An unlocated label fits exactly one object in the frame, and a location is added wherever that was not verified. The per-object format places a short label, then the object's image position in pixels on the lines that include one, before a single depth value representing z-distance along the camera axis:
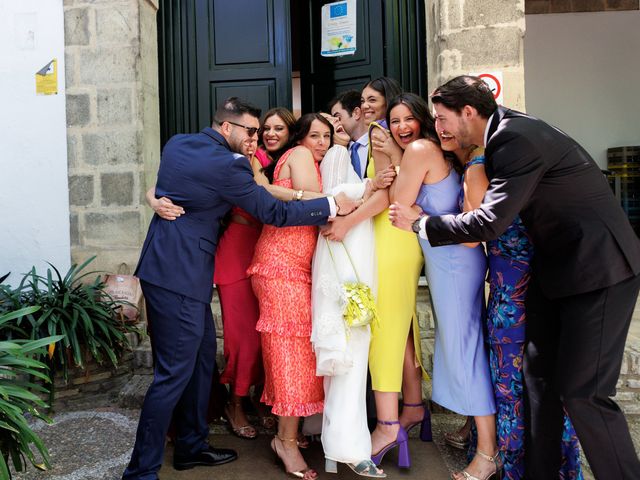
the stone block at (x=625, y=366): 3.90
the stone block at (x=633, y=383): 3.87
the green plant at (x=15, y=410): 2.38
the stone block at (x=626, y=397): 3.88
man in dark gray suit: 2.29
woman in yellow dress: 3.01
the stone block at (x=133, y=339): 4.45
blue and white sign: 5.25
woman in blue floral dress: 2.70
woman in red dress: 3.42
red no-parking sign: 4.33
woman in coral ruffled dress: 3.00
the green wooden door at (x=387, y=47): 5.10
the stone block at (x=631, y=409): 3.85
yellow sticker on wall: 4.82
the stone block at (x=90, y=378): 4.17
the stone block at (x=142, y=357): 4.41
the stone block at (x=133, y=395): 4.04
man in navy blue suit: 2.83
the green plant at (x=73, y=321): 3.96
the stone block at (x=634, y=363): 3.88
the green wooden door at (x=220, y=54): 5.25
